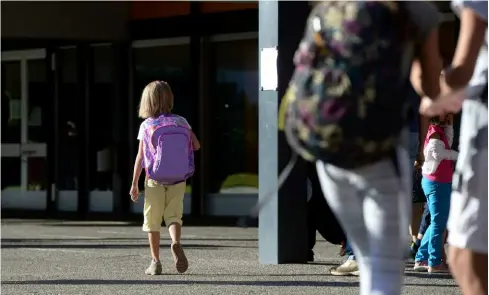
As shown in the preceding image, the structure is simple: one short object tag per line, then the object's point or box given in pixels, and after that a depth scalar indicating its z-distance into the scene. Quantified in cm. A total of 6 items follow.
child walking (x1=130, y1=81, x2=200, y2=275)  1897
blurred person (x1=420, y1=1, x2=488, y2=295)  824
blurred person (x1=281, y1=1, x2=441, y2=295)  805
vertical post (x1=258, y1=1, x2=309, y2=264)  2011
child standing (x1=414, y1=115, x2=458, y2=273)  1814
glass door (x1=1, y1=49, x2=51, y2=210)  4081
